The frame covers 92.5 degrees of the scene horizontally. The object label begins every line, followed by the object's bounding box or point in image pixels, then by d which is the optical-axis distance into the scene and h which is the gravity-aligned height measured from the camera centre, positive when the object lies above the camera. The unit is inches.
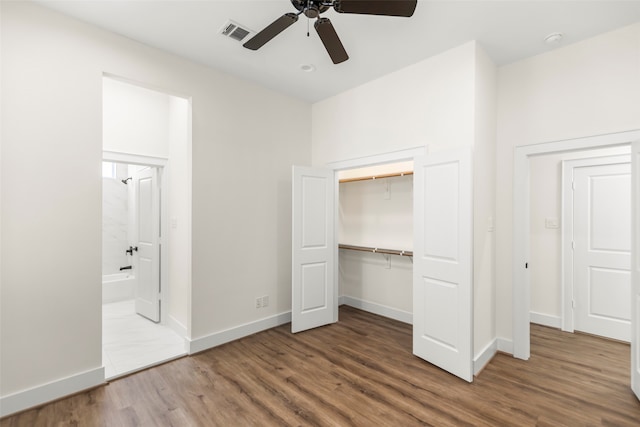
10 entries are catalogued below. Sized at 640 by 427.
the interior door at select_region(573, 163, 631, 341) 134.7 -15.7
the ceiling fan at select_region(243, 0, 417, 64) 69.4 +48.2
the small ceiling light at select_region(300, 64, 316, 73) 127.6 +62.2
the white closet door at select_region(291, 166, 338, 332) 147.0 -17.6
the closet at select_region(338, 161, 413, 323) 161.5 -14.1
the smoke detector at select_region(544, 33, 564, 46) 103.7 +60.9
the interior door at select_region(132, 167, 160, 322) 156.9 -15.0
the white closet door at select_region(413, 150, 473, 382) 104.2 -17.1
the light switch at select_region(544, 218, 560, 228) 150.3 -3.9
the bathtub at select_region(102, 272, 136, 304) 197.0 -48.7
